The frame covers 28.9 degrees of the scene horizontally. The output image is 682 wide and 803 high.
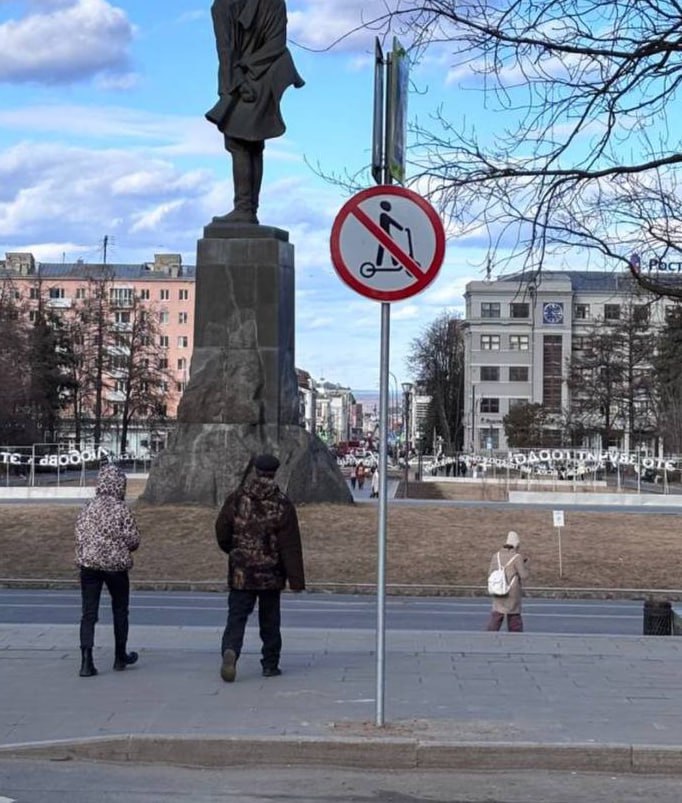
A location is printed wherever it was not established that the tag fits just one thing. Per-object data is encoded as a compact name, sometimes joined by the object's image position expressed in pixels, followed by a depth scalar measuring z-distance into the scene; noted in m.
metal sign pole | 8.37
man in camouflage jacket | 10.05
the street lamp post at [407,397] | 71.40
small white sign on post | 25.41
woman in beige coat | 15.88
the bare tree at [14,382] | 76.69
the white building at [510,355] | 123.88
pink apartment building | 138.08
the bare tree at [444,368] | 128.38
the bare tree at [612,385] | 91.31
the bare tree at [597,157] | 10.39
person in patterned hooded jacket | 10.45
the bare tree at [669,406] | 83.44
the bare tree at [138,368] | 84.85
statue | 27.62
